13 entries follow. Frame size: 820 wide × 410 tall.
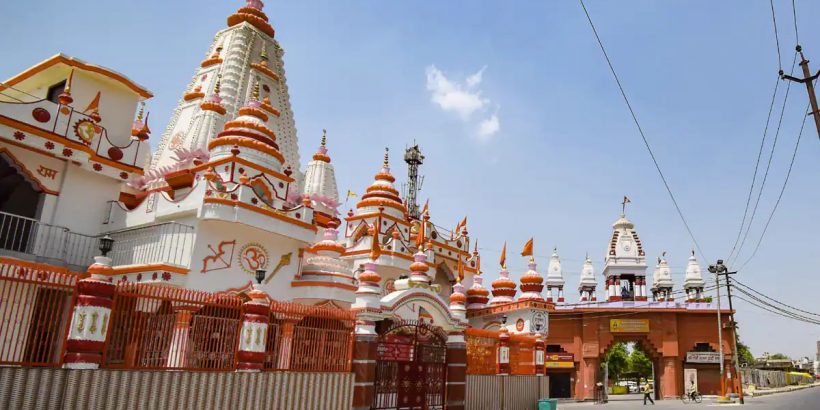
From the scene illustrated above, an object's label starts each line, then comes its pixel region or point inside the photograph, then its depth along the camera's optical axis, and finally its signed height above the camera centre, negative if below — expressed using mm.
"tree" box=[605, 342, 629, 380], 55531 -140
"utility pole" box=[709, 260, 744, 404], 31250 +5241
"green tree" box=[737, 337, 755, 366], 52531 +1357
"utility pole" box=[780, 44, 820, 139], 10797 +5750
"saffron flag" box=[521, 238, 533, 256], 24797 +4490
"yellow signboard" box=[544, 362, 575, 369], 35519 -575
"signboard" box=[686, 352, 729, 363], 34188 +487
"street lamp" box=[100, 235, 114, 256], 8625 +1214
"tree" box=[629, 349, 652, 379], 60938 -177
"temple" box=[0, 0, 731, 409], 9609 +2356
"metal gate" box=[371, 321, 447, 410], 13344 -527
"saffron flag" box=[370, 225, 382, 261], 15383 +2492
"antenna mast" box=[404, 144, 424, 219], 37469 +11436
